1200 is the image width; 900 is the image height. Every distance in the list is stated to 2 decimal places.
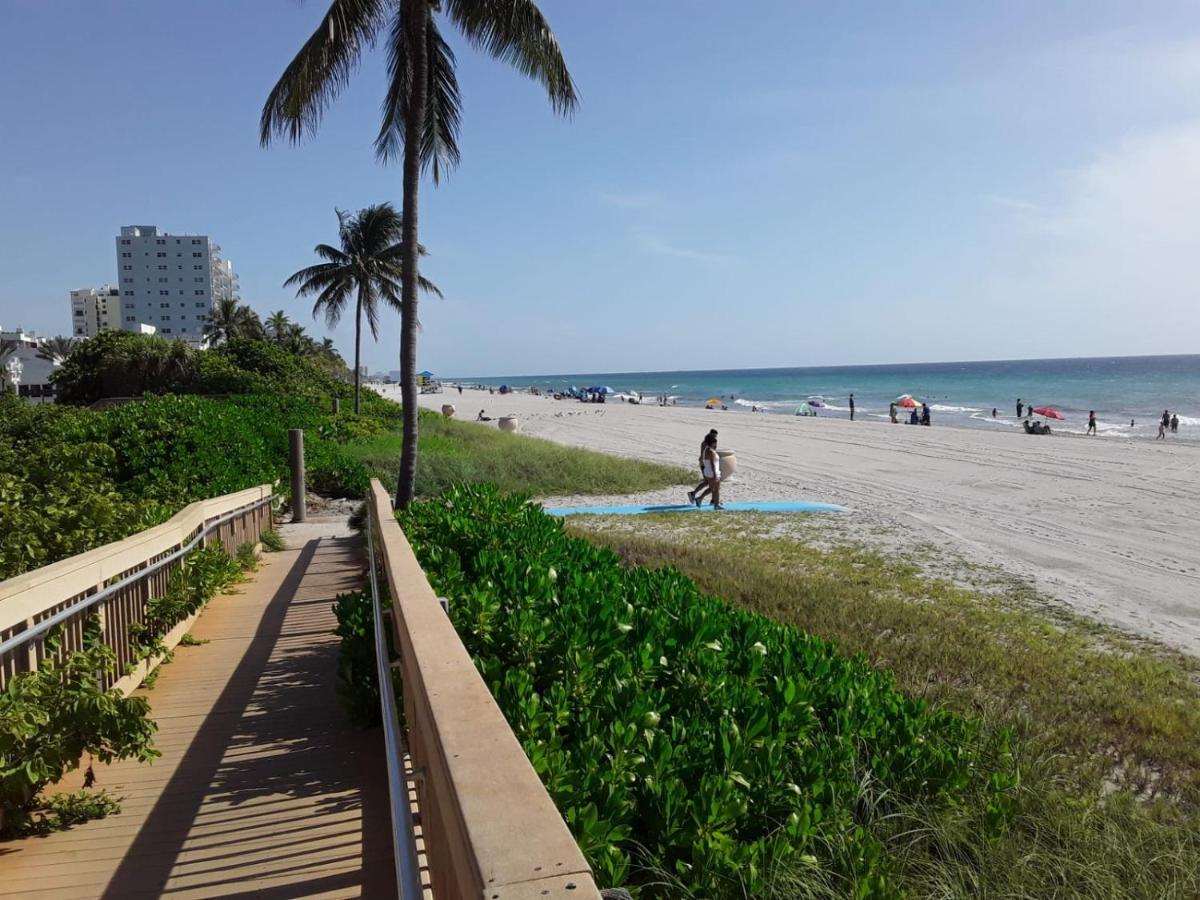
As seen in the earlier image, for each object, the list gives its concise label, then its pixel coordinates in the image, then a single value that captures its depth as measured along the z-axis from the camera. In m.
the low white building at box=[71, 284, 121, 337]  142.12
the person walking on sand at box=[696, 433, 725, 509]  18.55
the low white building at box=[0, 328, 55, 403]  88.06
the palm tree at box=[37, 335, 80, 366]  92.19
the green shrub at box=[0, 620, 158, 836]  3.38
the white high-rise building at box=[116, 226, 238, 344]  148.88
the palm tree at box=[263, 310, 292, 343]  82.62
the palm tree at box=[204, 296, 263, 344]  77.12
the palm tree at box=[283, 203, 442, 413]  37.59
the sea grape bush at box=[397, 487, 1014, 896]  2.56
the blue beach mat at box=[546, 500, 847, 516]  18.00
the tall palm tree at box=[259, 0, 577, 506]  11.52
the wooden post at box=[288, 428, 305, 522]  13.63
